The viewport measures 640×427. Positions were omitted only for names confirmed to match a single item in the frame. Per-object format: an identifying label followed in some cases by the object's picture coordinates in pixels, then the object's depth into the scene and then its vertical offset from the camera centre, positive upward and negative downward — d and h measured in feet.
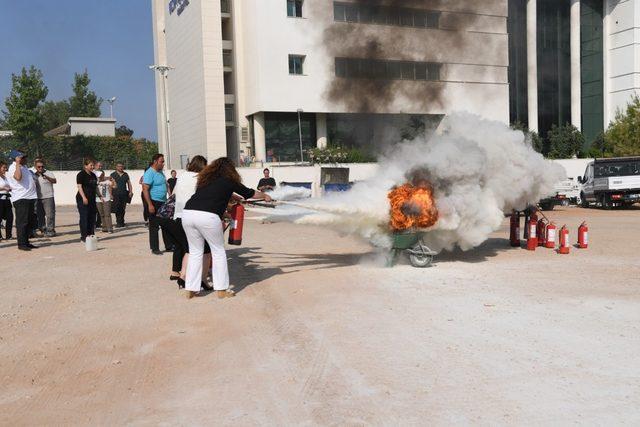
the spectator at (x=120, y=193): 51.34 -0.57
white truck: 71.87 -1.22
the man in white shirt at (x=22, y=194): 36.19 -0.29
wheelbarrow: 28.68 -3.56
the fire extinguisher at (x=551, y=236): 35.81 -3.90
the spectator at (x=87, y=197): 38.88 -0.66
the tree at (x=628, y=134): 119.55 +8.42
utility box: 103.66 +1.06
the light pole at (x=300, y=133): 130.11 +11.25
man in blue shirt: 34.17 -0.34
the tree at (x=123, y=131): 228.76 +23.38
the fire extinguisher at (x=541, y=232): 36.58 -3.71
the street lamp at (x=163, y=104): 123.24 +24.72
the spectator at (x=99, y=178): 47.68 +0.78
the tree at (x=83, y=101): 213.46 +33.23
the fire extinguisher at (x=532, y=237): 35.29 -3.87
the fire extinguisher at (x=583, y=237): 35.09 -3.97
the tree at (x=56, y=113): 252.62 +34.39
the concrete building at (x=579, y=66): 156.56 +30.97
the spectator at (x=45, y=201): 43.04 -0.97
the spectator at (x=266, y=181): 49.49 +0.13
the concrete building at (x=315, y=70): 75.61 +19.27
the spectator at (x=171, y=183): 41.61 +0.17
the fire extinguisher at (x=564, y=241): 33.24 -3.95
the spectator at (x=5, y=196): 37.04 -0.42
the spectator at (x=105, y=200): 47.44 -1.10
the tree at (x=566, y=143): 150.71 +8.52
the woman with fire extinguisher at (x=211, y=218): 22.61 -1.34
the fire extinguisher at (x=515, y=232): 36.78 -3.71
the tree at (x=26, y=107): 126.41 +18.81
